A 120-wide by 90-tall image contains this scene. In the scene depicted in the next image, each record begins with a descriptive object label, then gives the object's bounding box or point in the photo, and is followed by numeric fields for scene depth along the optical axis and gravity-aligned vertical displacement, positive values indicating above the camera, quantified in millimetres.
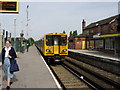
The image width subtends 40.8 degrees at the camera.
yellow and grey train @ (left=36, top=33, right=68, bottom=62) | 13305 -208
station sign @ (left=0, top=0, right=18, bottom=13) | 8359 +1974
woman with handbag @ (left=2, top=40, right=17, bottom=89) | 5770 -479
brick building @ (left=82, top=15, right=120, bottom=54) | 22391 +848
